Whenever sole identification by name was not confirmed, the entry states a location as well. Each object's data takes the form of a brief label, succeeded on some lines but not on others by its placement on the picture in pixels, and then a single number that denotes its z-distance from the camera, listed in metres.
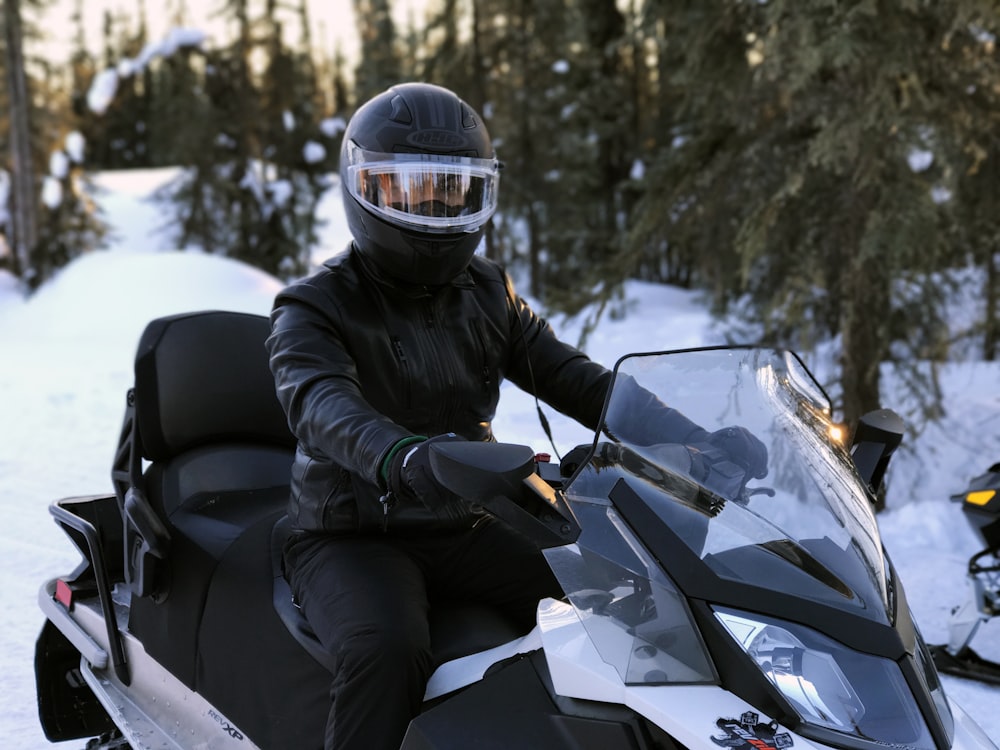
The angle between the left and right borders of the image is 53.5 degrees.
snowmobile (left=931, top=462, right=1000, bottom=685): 3.80
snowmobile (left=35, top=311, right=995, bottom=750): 1.57
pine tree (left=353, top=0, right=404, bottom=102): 28.25
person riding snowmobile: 2.17
